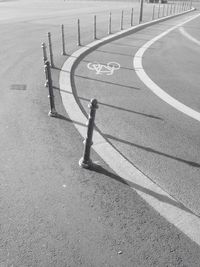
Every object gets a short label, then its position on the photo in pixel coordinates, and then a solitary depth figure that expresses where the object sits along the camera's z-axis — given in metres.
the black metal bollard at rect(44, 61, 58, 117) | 6.72
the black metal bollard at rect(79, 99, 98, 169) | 4.74
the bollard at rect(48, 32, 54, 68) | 10.55
